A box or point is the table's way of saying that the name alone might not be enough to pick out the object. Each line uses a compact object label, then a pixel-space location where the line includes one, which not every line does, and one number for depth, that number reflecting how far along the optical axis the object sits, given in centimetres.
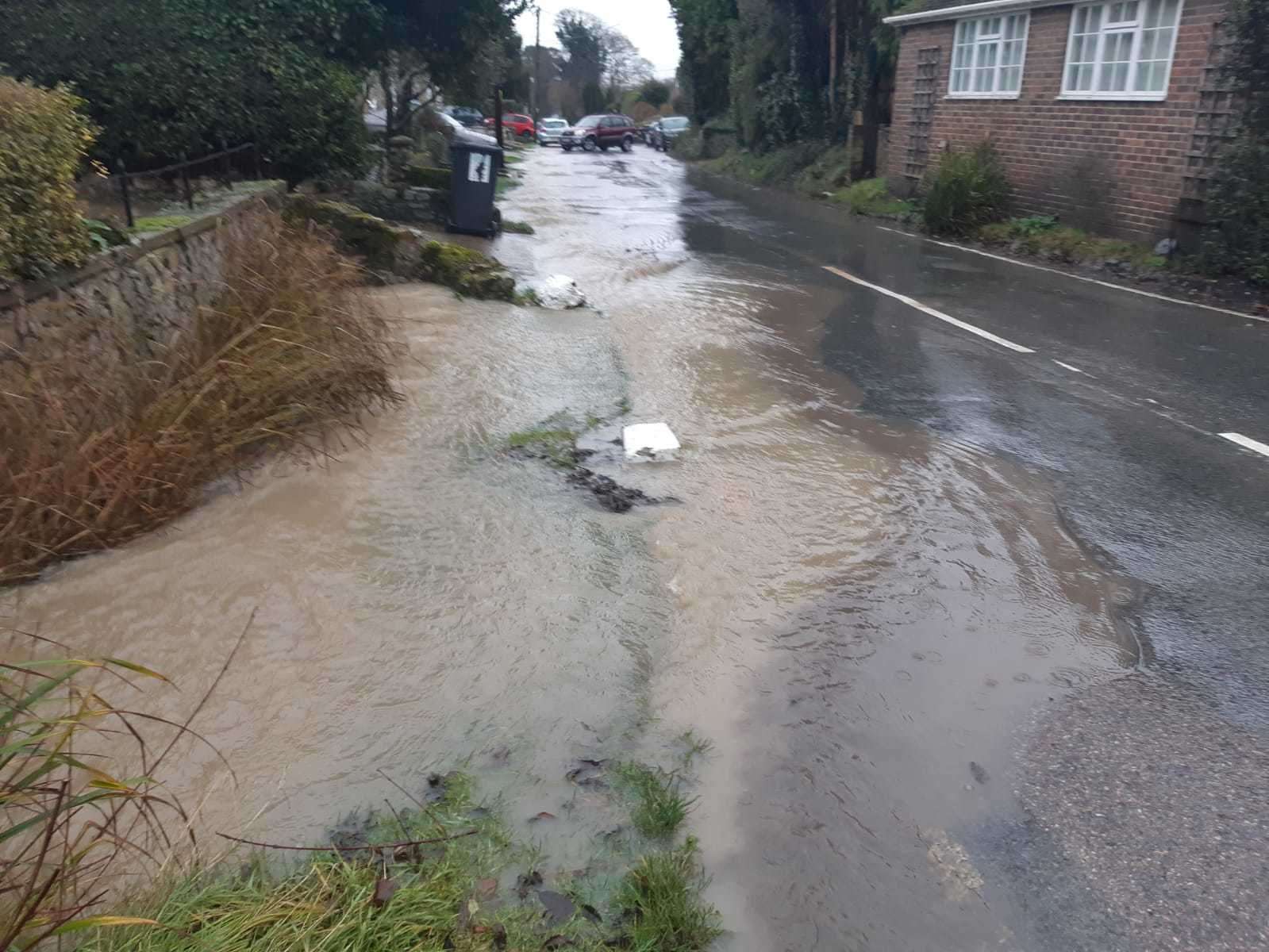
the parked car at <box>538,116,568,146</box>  5325
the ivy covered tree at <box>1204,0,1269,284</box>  1162
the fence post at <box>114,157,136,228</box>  691
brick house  1320
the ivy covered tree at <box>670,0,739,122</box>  3484
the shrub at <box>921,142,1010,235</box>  1675
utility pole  6750
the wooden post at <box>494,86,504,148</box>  3104
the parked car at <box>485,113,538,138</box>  5291
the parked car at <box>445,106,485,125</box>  4782
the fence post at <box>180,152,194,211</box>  844
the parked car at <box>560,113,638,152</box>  4812
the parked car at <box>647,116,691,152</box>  4712
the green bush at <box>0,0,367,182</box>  1073
